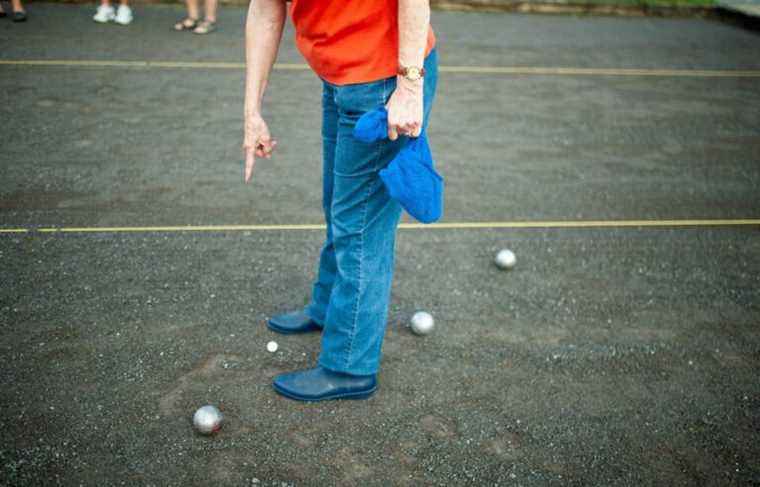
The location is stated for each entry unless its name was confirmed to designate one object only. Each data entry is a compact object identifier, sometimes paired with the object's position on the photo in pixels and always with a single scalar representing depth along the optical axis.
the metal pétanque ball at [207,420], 2.50
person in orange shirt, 2.09
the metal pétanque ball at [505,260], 3.78
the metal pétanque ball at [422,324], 3.18
